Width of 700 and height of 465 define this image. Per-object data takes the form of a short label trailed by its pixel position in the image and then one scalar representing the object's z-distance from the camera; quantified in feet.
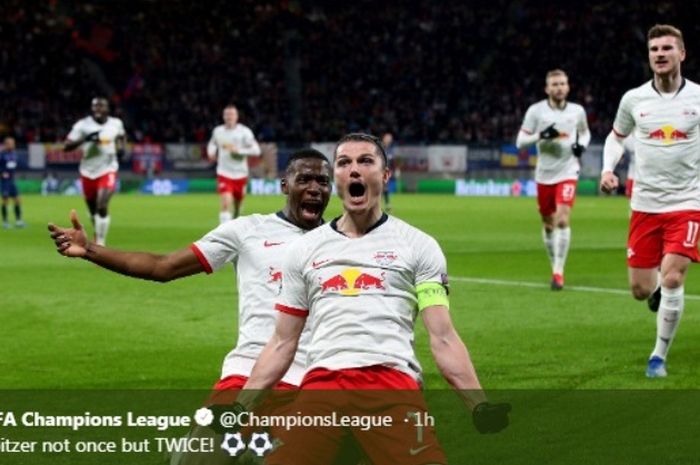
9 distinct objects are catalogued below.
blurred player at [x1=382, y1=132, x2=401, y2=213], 163.84
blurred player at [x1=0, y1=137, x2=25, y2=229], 106.52
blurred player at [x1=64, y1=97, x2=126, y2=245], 82.12
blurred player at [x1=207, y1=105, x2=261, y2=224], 91.50
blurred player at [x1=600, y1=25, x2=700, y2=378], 36.52
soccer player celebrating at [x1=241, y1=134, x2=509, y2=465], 18.76
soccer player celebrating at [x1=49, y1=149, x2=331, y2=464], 22.36
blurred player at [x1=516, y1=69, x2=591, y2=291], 60.29
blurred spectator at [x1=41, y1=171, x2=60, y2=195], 173.06
